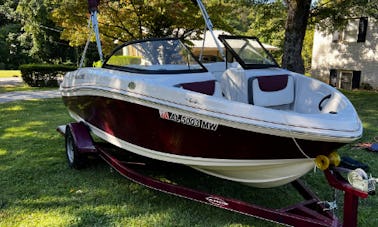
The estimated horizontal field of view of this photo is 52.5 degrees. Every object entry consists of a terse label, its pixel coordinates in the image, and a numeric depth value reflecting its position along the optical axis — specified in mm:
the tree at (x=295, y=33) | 9758
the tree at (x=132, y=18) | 11844
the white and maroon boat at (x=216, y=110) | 2902
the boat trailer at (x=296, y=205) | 2841
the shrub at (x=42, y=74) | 15923
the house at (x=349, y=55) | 16266
